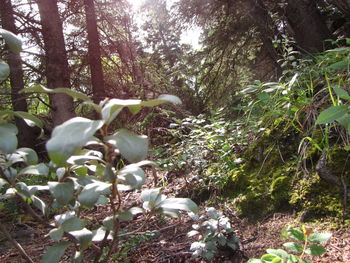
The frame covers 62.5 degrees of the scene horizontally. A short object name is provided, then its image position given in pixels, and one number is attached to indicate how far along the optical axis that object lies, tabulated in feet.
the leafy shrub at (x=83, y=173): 1.92
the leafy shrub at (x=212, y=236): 4.72
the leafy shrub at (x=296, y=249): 3.05
